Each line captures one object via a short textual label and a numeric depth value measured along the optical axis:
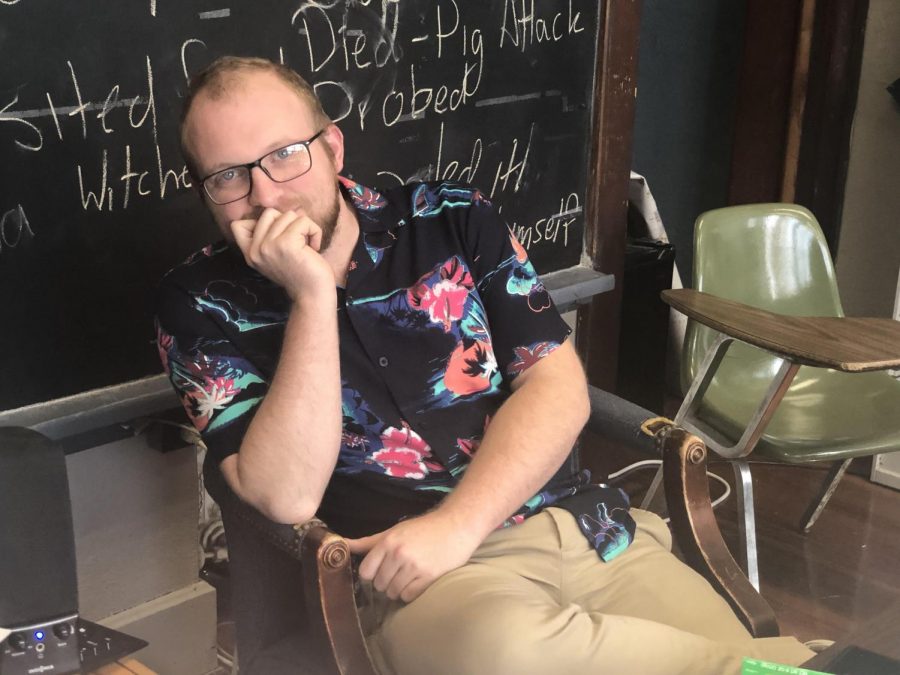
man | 1.28
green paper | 0.98
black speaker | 1.04
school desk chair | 1.92
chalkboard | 1.49
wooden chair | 1.21
